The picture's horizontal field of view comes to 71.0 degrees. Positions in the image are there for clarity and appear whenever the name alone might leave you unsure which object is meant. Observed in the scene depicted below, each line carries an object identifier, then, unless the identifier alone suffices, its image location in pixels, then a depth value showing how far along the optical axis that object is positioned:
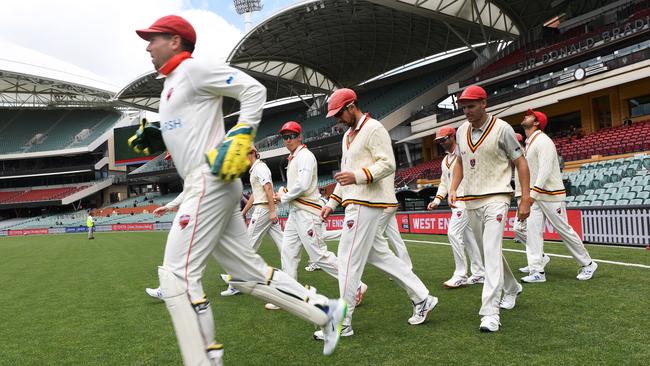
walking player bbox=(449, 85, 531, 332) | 4.16
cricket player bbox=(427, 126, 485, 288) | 6.31
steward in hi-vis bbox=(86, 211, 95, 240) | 27.32
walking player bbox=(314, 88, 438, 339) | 4.09
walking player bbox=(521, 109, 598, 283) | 6.07
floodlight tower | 58.75
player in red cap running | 2.61
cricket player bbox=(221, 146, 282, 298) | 6.61
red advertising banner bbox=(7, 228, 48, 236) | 44.16
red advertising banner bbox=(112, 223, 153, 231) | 37.19
